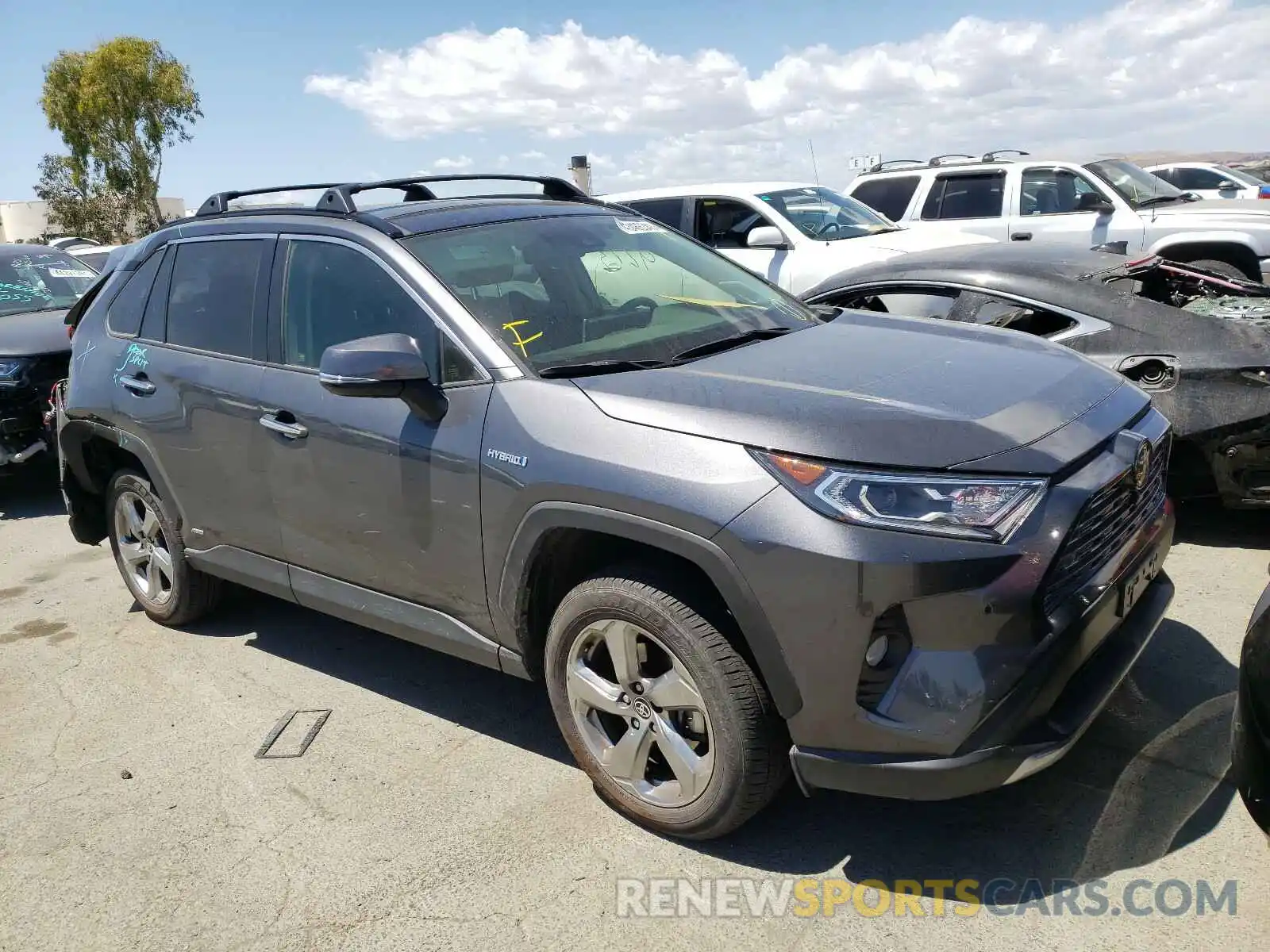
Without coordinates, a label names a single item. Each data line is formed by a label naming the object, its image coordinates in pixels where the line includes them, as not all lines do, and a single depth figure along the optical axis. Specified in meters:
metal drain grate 3.77
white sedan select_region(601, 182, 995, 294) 8.66
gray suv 2.48
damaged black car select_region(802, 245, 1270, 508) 4.45
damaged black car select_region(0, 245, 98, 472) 7.17
